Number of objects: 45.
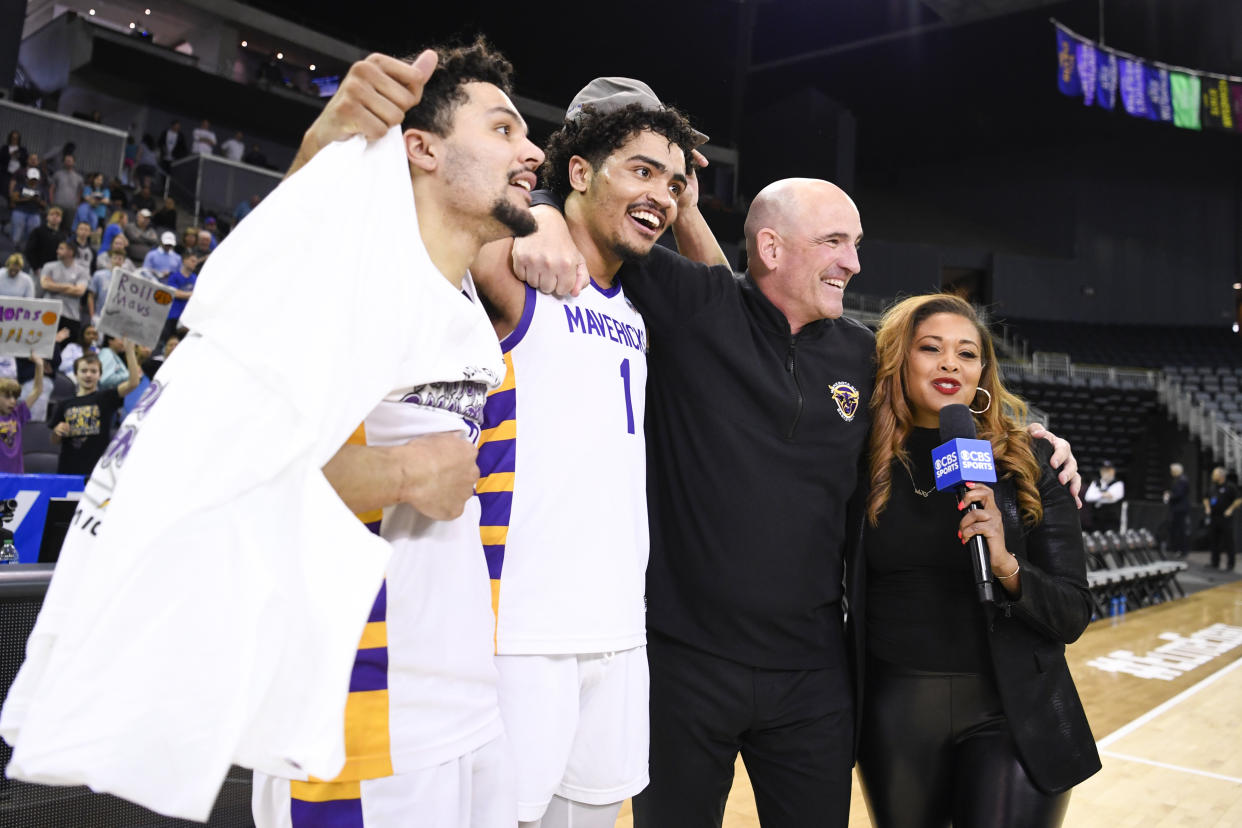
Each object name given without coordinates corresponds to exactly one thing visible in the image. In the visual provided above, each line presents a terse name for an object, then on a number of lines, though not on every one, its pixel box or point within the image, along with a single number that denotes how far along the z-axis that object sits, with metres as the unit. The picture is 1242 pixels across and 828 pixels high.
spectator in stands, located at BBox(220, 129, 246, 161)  14.25
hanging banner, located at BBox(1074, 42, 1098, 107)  15.72
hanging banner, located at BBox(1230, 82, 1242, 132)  17.23
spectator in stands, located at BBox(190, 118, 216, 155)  13.95
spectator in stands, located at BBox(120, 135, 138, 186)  12.70
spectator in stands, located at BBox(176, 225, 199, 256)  9.62
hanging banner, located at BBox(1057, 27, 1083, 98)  15.44
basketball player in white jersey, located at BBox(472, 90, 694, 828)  1.70
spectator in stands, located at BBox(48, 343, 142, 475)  5.25
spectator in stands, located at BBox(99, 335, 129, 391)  6.41
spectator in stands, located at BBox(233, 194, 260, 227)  13.31
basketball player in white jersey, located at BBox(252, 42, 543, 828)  1.26
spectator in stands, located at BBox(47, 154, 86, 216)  10.18
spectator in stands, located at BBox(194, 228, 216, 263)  9.72
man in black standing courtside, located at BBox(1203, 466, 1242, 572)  14.22
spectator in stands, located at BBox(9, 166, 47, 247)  8.97
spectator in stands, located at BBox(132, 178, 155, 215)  11.56
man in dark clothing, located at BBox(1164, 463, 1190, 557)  14.25
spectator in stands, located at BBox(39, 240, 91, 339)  7.74
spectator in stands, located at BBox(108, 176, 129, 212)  11.32
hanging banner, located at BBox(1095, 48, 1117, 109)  16.06
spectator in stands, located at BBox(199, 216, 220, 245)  12.39
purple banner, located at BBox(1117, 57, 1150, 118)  16.48
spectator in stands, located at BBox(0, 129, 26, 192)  9.84
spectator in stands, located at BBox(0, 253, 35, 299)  6.98
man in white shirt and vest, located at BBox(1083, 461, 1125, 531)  11.75
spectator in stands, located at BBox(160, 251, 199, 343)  8.33
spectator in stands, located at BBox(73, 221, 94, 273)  8.17
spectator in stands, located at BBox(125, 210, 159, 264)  9.62
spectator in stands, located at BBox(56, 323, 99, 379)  7.28
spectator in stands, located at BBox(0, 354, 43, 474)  4.99
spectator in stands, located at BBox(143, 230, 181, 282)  8.83
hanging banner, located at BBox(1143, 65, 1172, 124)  16.67
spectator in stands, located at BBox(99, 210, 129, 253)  9.13
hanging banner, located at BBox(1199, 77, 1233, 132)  17.22
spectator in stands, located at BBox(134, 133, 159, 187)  12.73
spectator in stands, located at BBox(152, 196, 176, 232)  11.37
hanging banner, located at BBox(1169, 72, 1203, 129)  16.92
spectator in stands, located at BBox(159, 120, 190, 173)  14.11
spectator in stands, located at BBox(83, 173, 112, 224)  9.97
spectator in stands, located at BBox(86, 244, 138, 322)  7.98
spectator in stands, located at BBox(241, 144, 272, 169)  14.71
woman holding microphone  2.03
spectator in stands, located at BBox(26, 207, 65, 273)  8.27
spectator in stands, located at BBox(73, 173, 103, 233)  9.45
